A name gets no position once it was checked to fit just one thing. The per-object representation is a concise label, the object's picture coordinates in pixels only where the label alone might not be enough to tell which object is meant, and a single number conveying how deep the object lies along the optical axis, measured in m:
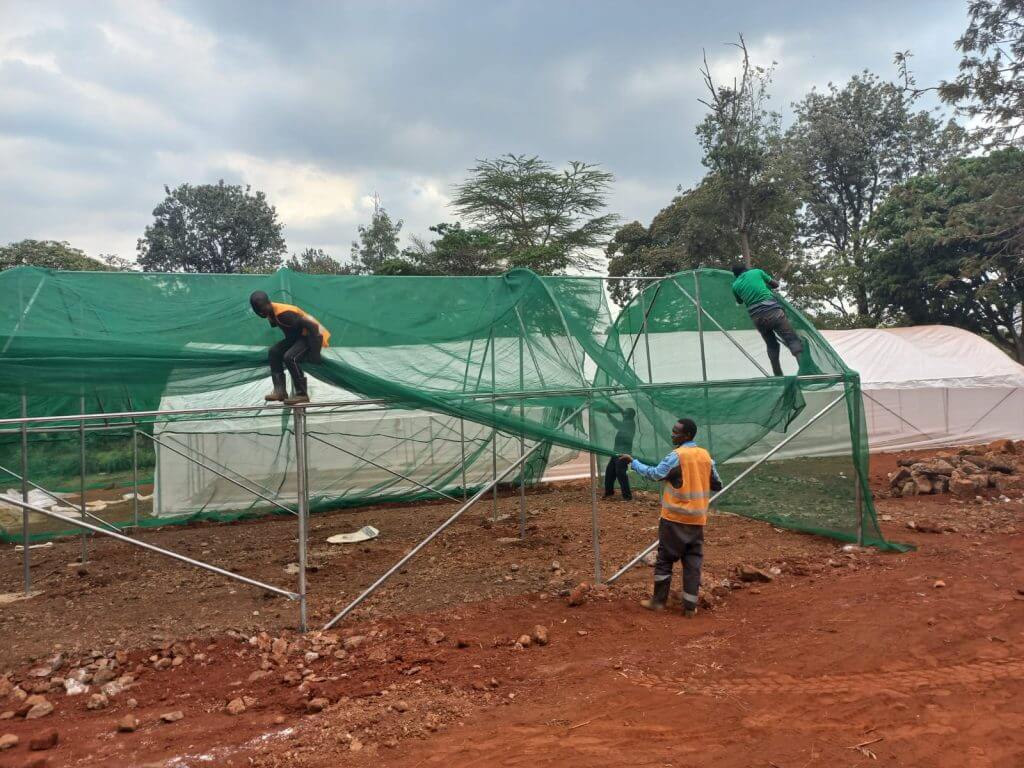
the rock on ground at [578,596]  5.54
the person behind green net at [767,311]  7.02
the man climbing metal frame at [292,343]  5.08
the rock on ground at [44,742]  3.37
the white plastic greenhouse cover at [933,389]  14.50
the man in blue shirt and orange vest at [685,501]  5.07
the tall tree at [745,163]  18.73
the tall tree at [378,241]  28.91
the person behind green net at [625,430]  6.16
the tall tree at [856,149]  23.34
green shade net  5.11
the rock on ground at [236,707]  3.74
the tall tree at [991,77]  12.87
